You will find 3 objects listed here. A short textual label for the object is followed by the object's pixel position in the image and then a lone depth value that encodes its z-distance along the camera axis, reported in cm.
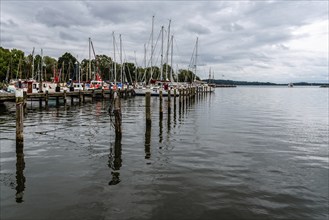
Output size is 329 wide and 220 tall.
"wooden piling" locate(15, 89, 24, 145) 1557
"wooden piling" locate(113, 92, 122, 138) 1884
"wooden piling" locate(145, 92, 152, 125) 2397
